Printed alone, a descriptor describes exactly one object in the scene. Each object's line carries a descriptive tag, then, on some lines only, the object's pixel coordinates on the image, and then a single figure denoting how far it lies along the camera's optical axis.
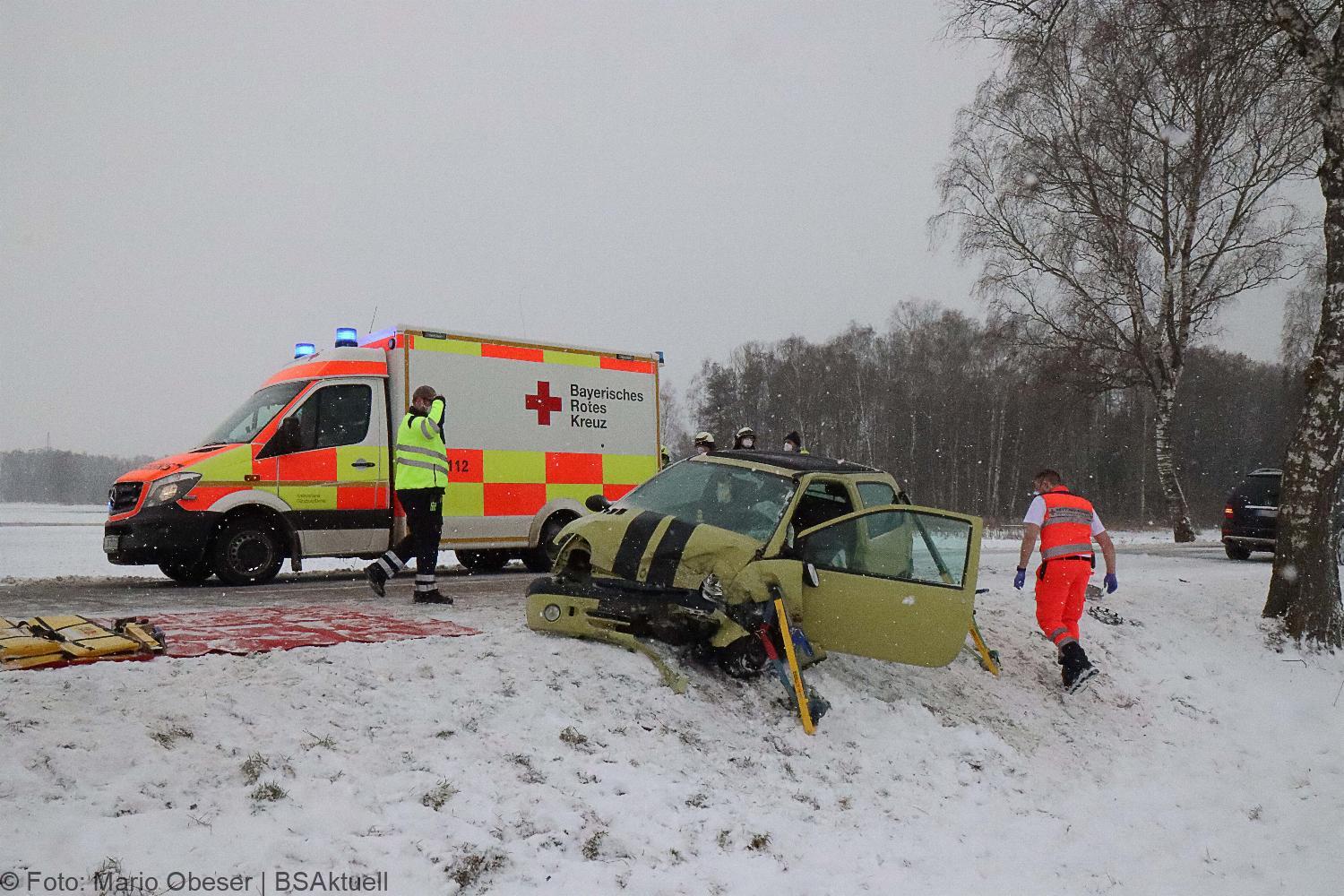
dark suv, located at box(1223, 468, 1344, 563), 15.27
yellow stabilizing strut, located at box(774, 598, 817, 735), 5.26
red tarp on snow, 5.20
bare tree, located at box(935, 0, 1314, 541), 19.81
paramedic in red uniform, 7.01
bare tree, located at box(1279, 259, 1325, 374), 40.95
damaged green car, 5.38
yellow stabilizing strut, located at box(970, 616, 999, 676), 7.11
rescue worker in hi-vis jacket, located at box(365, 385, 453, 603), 7.31
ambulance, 8.87
